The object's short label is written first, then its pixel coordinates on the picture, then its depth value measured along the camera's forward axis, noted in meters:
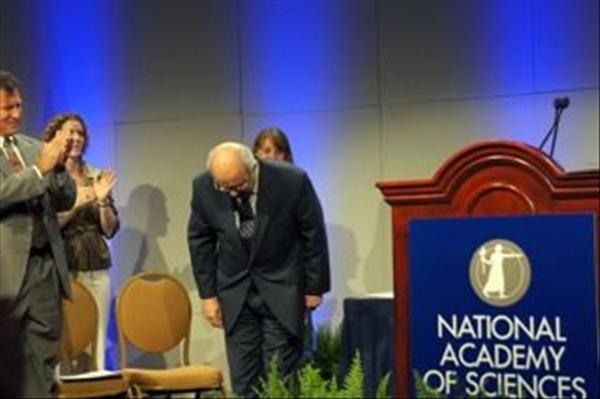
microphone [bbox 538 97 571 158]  4.33
